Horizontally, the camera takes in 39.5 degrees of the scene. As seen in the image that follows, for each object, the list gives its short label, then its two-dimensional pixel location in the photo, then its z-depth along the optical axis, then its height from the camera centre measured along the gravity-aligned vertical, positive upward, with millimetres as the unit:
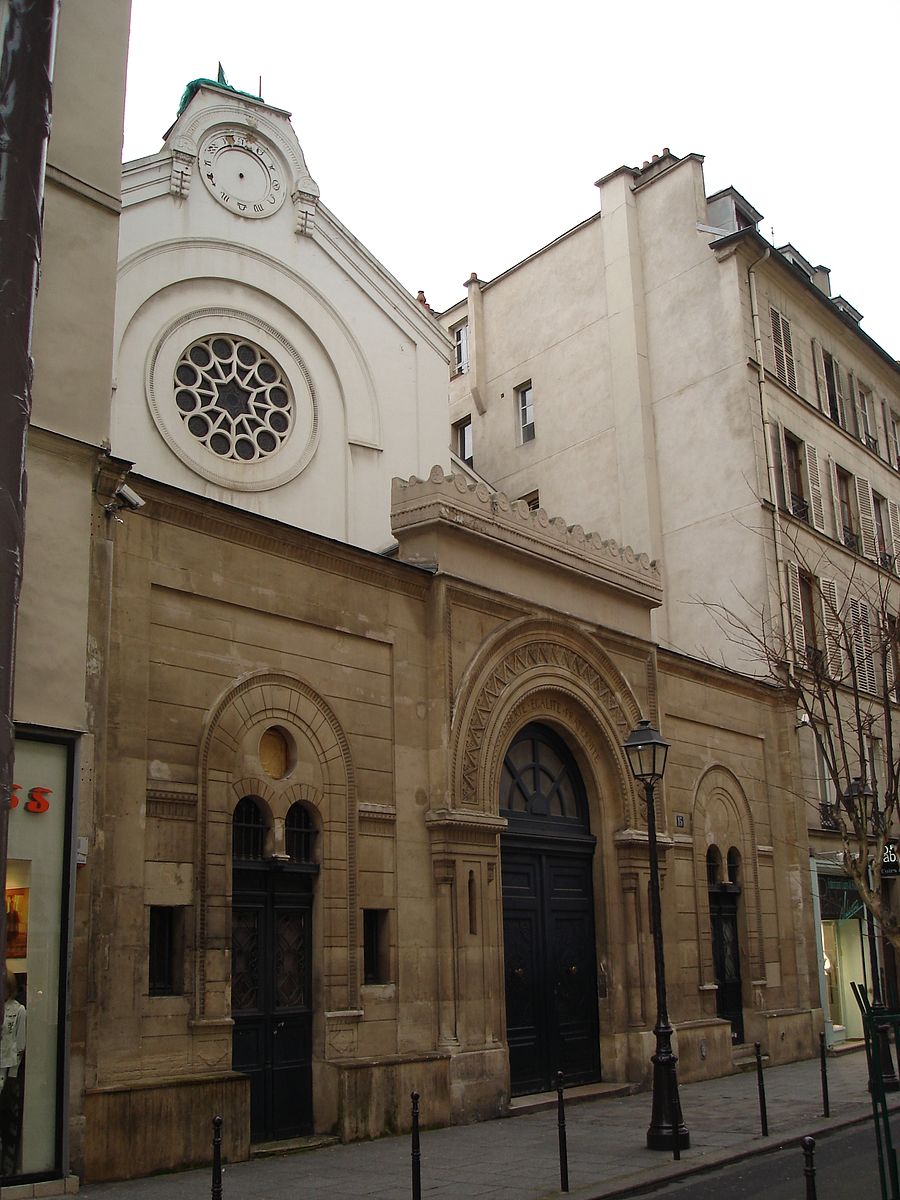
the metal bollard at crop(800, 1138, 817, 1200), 8258 -1709
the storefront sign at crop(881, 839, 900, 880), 25125 +714
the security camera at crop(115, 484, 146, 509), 12695 +4203
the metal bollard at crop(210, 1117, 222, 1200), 8076 -1572
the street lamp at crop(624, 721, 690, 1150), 13195 -1768
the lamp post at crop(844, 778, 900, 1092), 17281 +1326
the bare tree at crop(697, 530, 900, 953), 18688 +4760
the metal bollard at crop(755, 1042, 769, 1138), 13977 -2240
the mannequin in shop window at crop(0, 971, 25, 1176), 10531 -1244
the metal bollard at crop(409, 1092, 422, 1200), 9352 -1866
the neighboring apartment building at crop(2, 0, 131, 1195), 10984 +3165
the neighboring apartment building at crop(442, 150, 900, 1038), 27516 +11777
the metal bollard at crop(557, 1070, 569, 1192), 10981 -2017
